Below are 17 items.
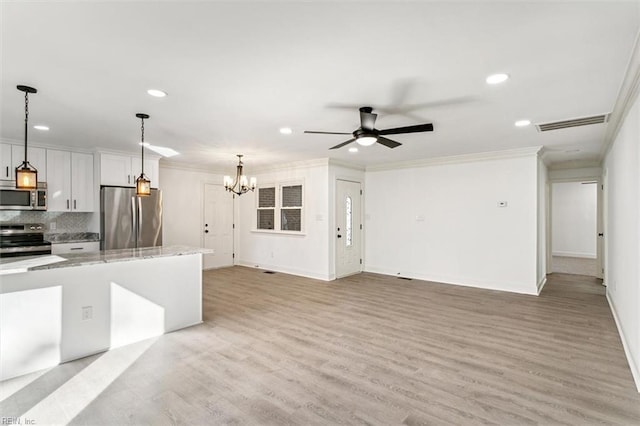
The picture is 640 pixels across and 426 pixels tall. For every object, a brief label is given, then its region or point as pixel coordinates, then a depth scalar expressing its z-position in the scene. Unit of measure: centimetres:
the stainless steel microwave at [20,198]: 473
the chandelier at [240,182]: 605
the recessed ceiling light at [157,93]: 301
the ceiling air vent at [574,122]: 380
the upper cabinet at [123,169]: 562
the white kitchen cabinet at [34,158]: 490
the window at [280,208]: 731
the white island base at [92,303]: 277
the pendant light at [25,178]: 276
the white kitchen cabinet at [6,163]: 479
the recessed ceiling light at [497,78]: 268
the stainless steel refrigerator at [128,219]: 555
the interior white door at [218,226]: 786
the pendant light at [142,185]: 374
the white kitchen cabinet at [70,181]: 528
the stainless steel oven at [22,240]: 470
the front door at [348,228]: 695
